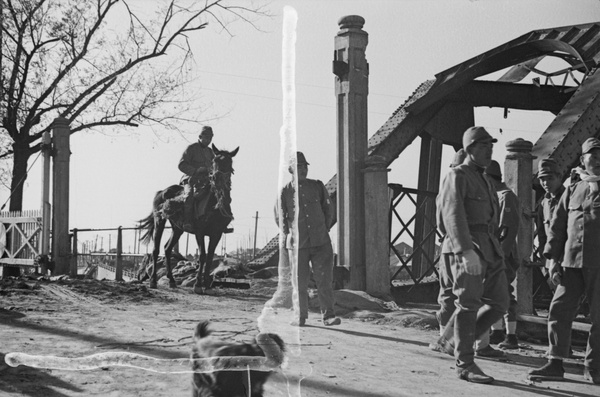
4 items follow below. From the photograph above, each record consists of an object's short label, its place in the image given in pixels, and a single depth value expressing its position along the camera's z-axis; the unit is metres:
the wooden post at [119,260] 12.43
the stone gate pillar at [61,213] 12.17
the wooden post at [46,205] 11.74
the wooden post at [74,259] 12.55
